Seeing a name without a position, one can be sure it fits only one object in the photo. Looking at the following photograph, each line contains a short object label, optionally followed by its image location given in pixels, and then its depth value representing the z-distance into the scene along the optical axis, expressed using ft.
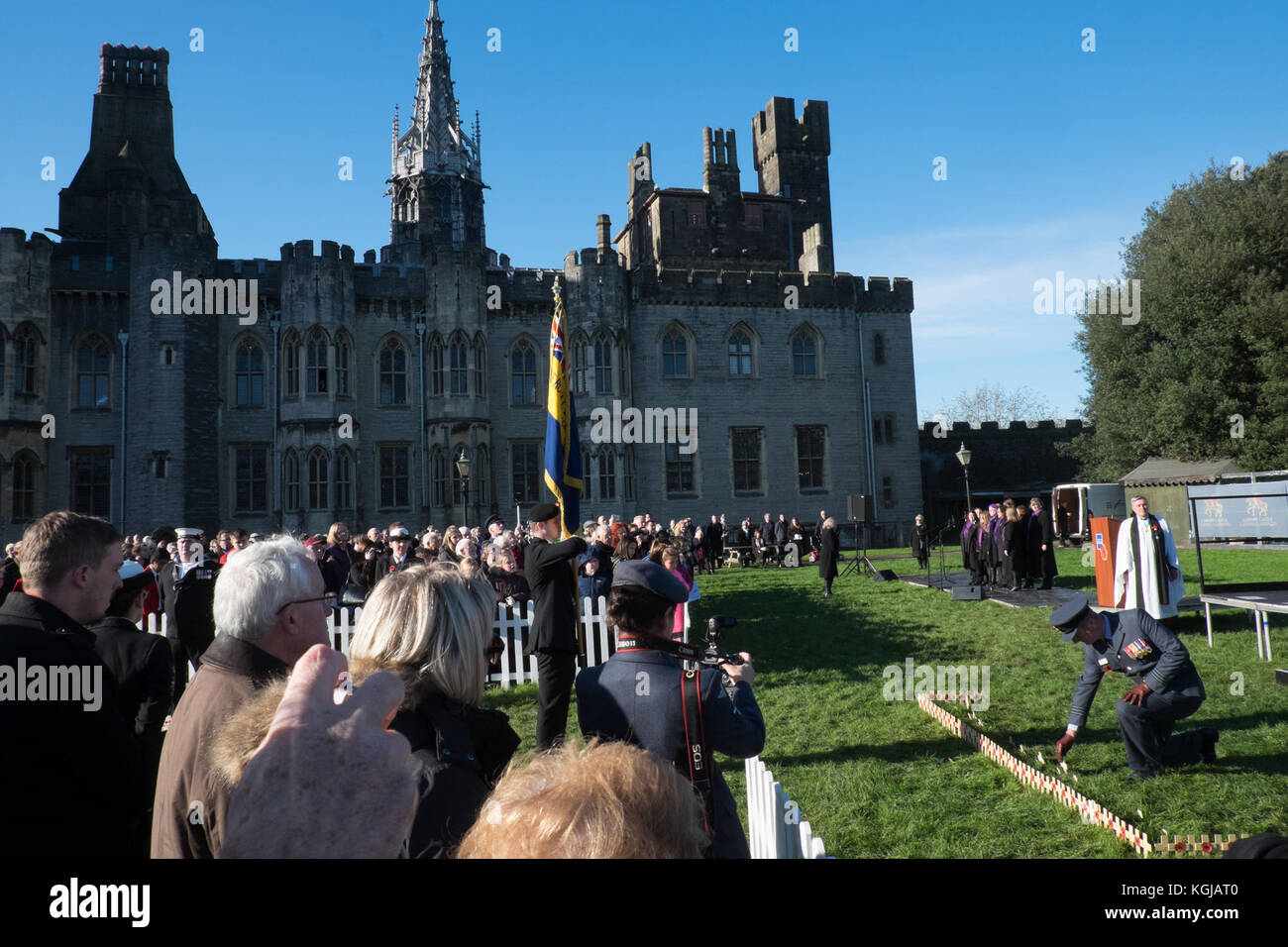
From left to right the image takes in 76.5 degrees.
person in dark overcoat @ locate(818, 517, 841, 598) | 56.75
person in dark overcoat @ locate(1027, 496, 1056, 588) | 54.54
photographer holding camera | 9.25
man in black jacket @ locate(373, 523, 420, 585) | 40.65
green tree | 101.55
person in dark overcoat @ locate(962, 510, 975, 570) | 63.00
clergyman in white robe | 30.42
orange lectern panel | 39.88
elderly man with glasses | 6.94
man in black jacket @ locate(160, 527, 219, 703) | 20.93
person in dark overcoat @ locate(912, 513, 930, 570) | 71.72
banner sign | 40.09
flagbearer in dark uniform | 20.30
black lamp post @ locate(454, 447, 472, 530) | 81.51
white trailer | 109.09
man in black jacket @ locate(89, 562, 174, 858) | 12.84
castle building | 92.22
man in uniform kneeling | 19.61
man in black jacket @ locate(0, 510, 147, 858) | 6.79
